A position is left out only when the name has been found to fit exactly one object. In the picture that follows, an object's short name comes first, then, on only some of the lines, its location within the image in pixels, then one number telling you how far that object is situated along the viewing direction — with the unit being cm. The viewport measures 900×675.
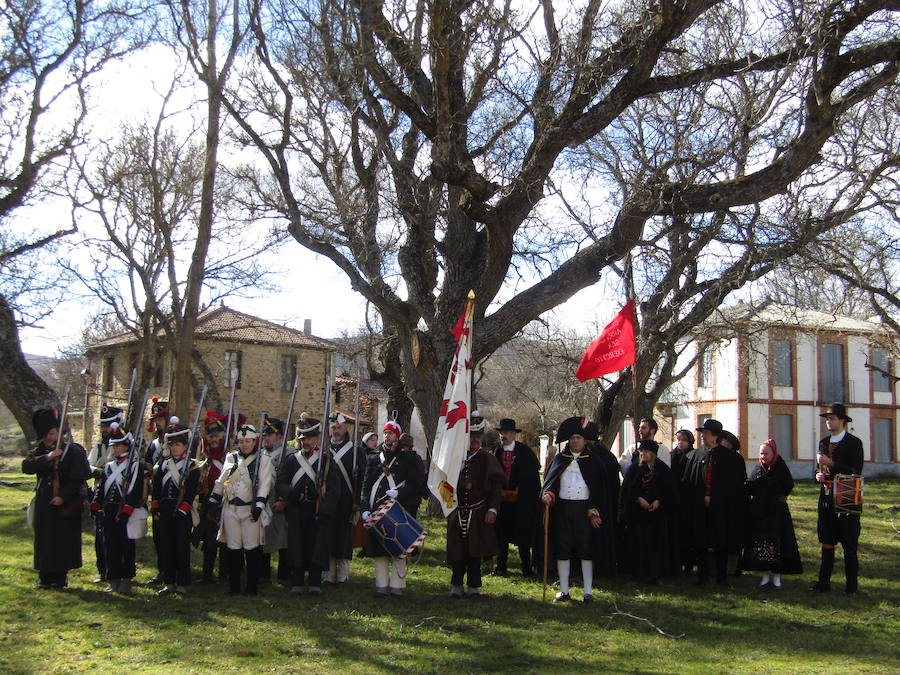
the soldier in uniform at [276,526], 1027
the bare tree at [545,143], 1034
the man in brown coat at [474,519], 939
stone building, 4091
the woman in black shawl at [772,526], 1048
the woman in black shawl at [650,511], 1049
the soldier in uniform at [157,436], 997
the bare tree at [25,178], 1449
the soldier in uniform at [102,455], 988
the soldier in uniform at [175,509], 929
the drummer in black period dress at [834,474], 963
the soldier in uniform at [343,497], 982
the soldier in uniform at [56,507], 957
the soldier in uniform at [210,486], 1000
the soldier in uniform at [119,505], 940
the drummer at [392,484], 952
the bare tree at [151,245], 2289
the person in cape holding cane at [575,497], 943
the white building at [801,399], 4059
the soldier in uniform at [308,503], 957
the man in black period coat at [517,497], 1130
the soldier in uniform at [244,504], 926
